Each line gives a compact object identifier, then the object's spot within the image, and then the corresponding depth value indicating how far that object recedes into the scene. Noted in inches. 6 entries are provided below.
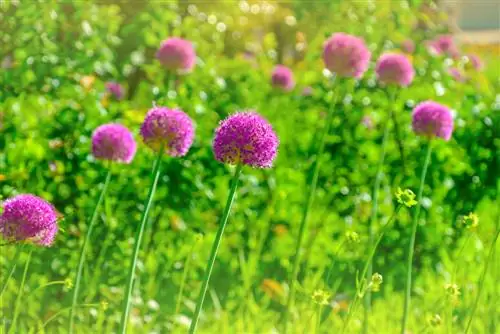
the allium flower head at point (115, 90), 343.9
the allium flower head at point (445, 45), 444.9
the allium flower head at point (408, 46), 360.3
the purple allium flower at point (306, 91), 361.5
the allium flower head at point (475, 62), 477.2
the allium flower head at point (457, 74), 391.6
